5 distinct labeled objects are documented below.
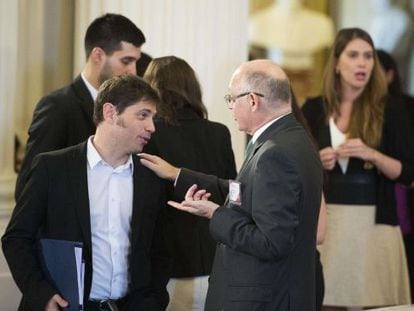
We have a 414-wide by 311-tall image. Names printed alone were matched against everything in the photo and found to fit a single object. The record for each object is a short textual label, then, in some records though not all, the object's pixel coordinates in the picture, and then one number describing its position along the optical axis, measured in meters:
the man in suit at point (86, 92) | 7.47
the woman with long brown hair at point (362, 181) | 9.20
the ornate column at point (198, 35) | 9.94
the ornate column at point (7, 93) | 9.47
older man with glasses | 5.62
